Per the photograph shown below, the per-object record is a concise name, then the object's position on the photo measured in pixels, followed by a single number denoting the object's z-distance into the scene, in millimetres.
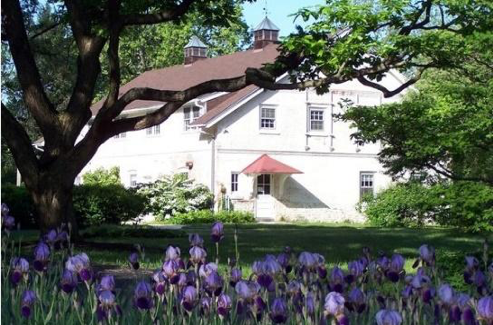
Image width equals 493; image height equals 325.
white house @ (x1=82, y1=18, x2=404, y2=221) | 35750
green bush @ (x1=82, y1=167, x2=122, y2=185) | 41000
